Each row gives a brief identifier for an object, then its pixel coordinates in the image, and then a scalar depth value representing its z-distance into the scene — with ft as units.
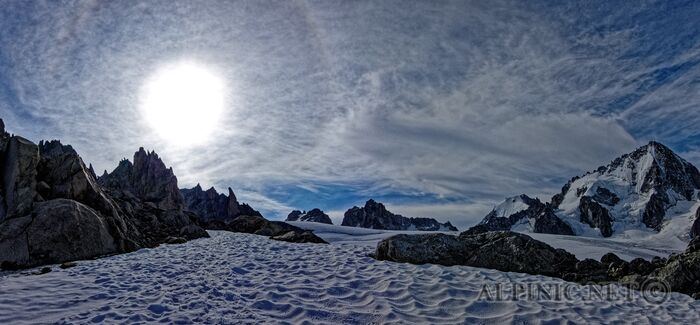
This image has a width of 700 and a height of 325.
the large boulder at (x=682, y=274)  46.39
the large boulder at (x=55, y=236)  52.70
